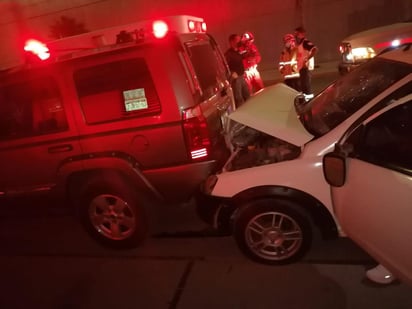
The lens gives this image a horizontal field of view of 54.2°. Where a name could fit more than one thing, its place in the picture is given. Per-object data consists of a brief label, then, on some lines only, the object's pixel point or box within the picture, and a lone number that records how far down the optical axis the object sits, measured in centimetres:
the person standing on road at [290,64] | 739
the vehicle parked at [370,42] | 712
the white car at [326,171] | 233
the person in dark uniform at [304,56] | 718
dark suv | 341
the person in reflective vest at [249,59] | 770
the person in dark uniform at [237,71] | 751
